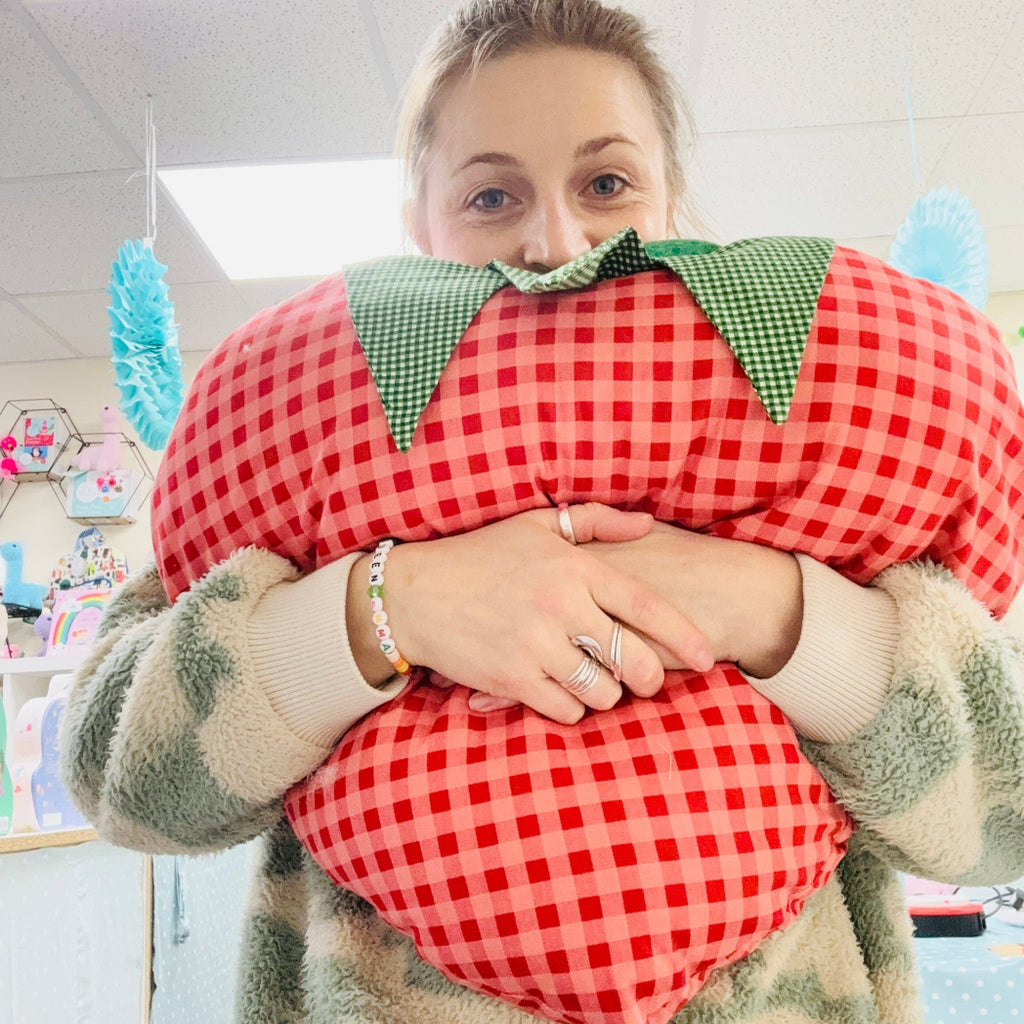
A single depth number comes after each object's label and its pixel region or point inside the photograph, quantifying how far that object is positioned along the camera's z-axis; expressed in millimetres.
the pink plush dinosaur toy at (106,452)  3227
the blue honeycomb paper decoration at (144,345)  1508
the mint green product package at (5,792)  2078
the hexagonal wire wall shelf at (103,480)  3184
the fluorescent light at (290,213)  2271
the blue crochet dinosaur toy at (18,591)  2959
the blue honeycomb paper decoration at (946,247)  1314
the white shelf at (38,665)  2262
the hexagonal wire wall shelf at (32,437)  3268
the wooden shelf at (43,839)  1694
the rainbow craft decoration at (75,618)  2744
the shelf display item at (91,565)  3105
